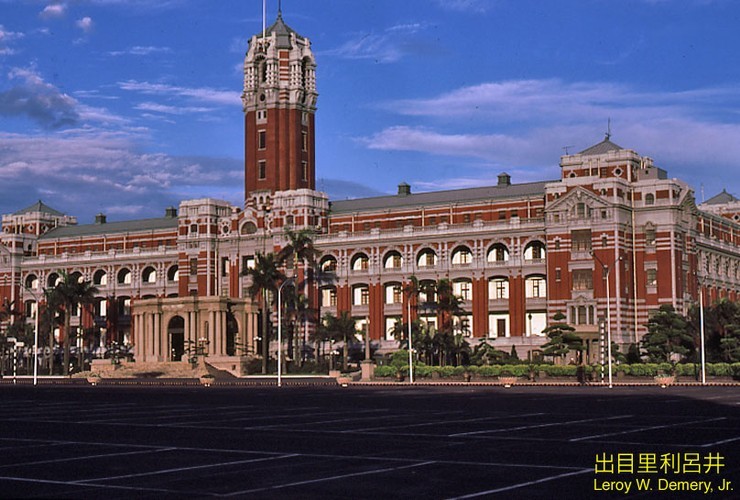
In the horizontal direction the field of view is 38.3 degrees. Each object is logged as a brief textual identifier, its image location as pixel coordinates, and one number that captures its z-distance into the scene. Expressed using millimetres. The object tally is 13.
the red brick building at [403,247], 110188
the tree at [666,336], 96938
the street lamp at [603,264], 103938
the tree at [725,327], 94250
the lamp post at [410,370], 88188
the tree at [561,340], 96319
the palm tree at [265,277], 117875
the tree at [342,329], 114312
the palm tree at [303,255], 121188
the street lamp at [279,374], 89562
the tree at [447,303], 109275
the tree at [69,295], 131250
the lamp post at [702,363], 79812
